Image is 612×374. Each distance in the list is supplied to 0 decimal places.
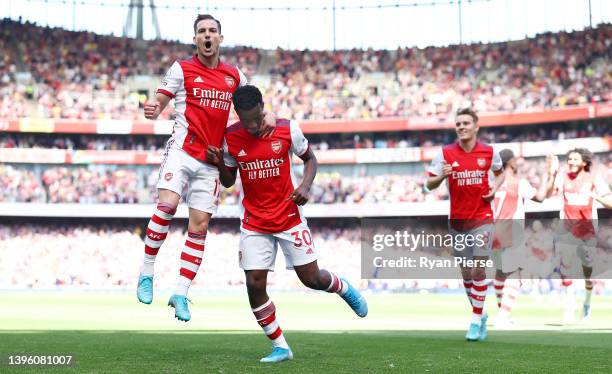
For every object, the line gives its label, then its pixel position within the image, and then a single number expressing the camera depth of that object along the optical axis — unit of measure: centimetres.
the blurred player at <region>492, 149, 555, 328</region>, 1493
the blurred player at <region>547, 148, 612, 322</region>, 1551
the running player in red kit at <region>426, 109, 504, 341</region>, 1205
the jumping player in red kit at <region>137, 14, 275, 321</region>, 927
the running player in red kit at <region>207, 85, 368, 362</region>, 899
